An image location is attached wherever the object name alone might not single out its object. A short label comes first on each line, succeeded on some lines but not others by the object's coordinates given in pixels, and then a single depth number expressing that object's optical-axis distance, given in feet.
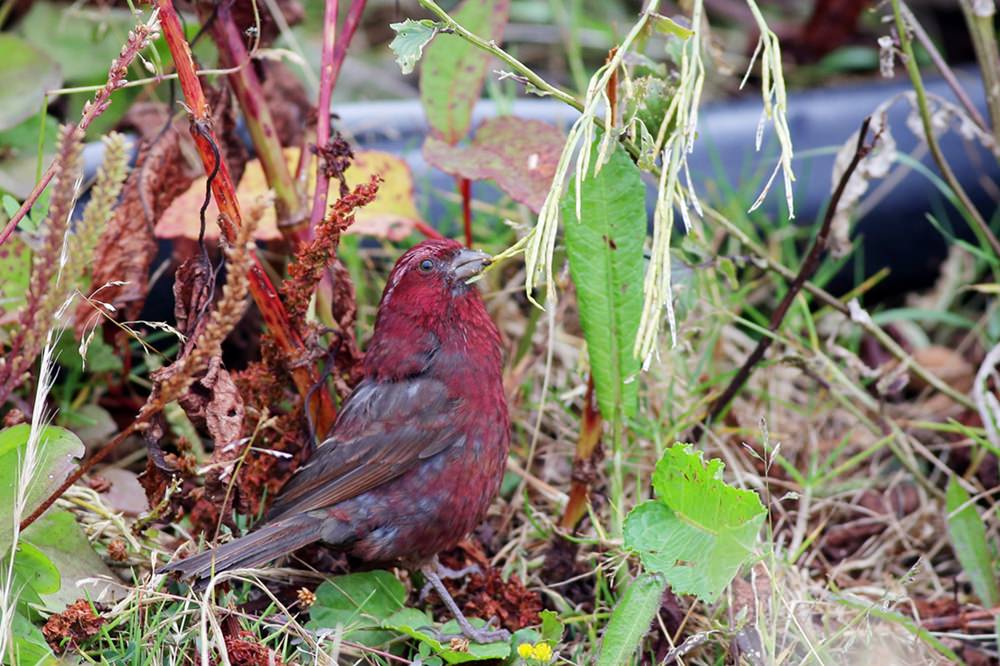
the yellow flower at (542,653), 9.03
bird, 10.12
